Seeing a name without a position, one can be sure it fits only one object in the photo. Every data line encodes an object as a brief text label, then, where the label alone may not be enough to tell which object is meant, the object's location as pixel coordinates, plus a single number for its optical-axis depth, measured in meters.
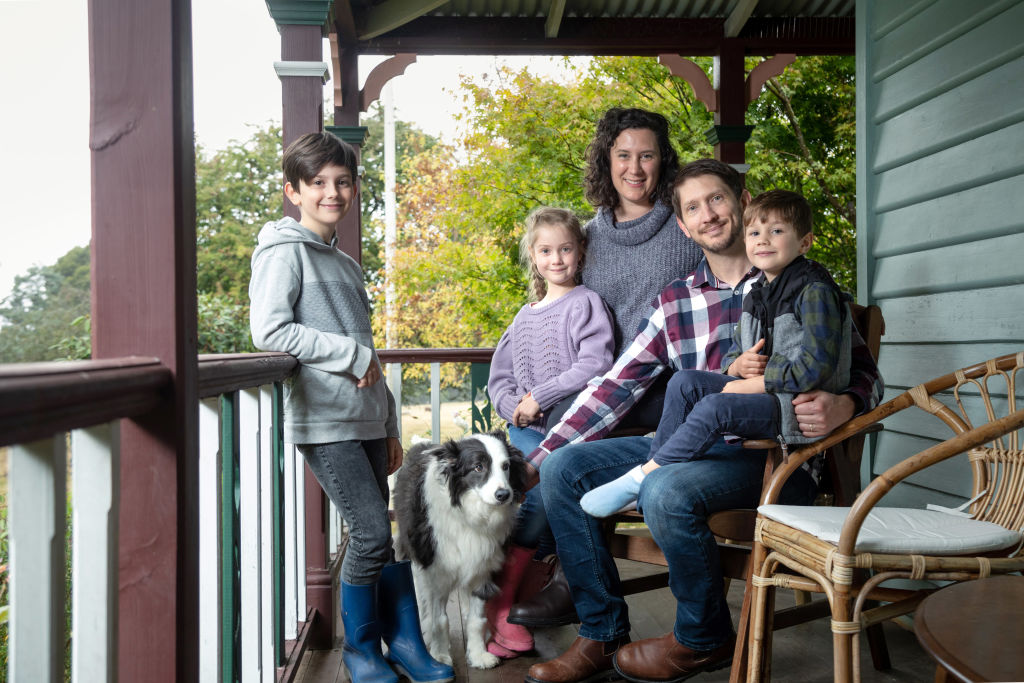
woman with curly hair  2.66
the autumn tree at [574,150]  9.40
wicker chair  1.60
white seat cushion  1.62
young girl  2.63
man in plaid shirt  2.01
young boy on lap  1.96
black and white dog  2.47
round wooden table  0.88
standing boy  2.02
